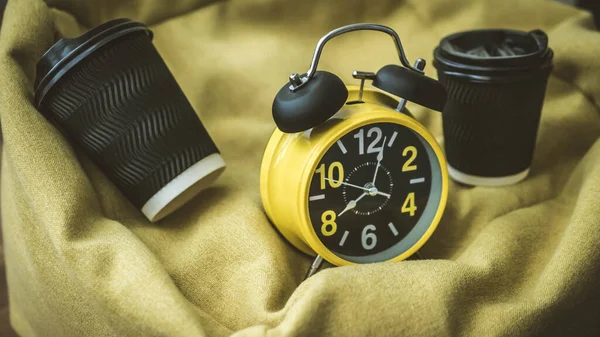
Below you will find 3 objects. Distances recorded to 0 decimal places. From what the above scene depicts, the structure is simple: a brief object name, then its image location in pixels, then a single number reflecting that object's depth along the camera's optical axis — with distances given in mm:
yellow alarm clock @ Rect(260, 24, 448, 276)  762
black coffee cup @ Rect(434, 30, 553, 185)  899
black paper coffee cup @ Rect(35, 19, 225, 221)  796
